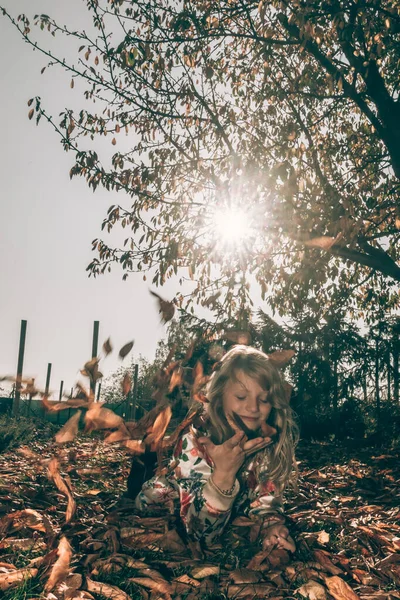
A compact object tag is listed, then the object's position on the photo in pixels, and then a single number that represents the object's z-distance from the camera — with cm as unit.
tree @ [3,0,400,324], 527
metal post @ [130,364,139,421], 1145
